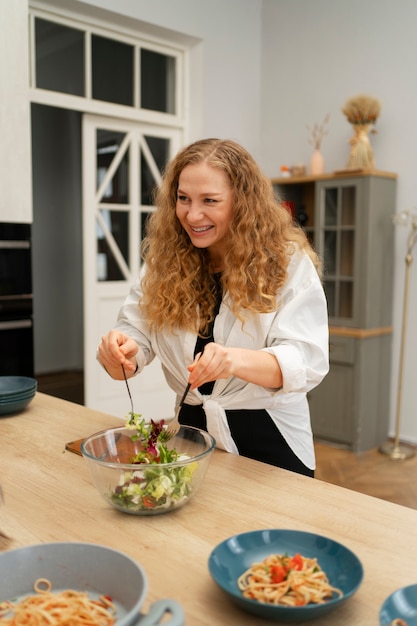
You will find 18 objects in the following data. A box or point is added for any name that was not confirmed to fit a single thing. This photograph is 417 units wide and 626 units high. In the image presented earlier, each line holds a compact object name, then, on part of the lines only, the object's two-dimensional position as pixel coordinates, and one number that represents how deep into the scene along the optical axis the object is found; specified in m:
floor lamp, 4.38
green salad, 1.26
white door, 4.75
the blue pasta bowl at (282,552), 0.91
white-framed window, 4.38
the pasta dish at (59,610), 0.89
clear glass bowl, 1.26
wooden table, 1.02
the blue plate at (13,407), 2.02
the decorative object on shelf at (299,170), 4.99
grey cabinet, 4.47
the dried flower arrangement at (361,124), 4.48
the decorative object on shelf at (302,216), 4.96
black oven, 3.69
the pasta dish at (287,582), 0.94
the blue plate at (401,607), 0.88
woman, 1.75
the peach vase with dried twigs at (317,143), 4.88
